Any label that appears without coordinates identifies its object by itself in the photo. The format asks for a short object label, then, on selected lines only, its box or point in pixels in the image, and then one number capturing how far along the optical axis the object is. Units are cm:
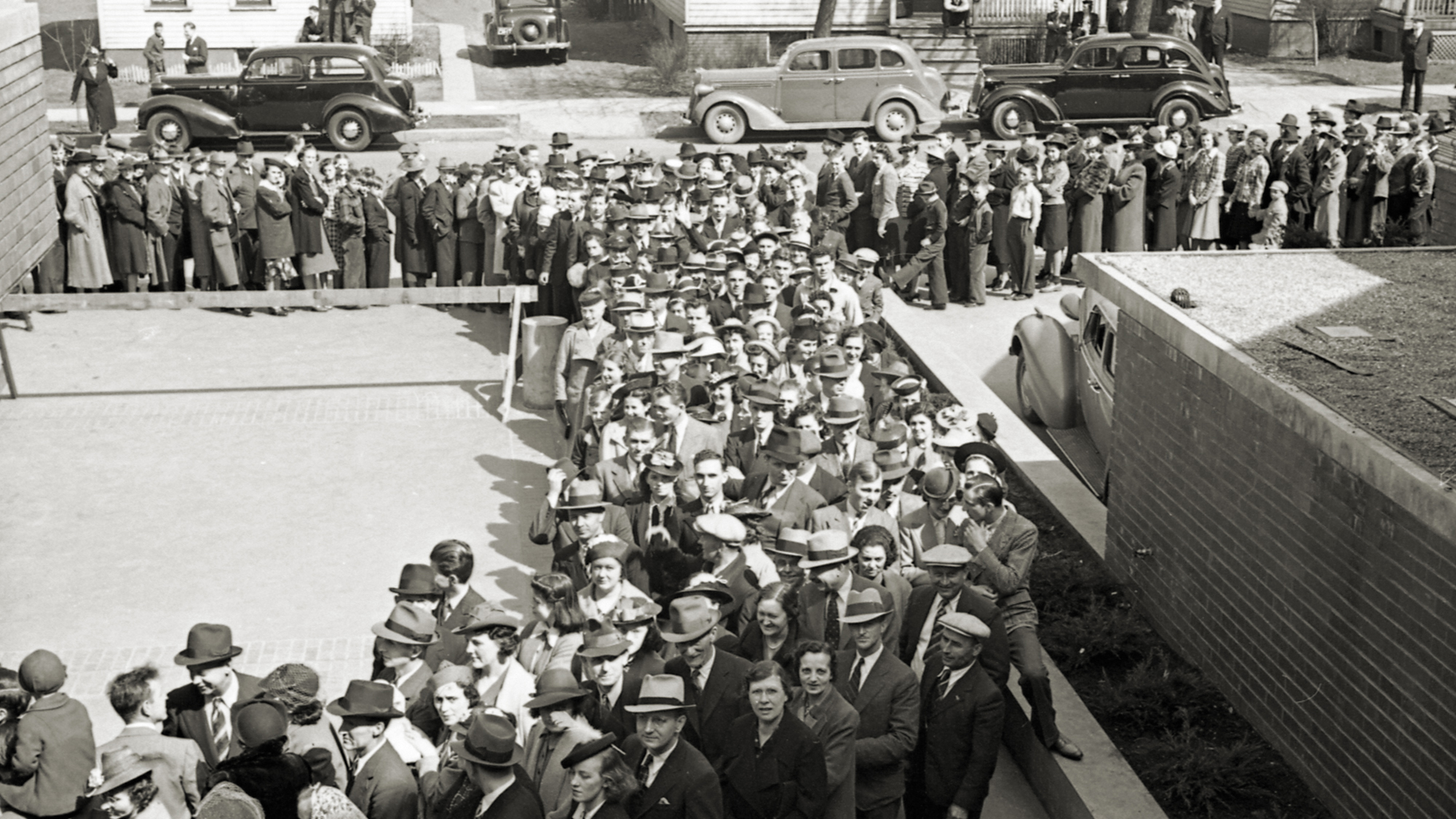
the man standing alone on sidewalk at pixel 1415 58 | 2681
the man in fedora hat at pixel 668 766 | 568
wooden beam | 1430
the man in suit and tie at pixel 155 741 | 611
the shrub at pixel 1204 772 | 720
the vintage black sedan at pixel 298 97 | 2536
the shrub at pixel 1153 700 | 797
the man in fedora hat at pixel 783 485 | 874
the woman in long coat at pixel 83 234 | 1653
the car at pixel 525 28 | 3366
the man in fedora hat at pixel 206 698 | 688
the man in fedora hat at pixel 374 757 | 603
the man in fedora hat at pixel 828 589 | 718
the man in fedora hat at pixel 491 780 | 557
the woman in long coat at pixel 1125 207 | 1795
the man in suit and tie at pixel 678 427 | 975
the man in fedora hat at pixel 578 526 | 841
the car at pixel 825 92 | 2630
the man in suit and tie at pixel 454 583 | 764
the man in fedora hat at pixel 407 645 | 707
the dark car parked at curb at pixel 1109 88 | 2601
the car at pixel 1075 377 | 1196
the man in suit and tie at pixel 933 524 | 831
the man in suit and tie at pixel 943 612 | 720
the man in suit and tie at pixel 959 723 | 680
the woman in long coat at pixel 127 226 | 1661
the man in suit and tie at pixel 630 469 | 948
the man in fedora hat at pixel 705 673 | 642
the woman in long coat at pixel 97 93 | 2598
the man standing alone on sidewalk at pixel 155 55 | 2947
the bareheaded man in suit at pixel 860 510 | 810
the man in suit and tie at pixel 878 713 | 665
